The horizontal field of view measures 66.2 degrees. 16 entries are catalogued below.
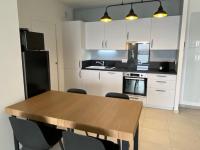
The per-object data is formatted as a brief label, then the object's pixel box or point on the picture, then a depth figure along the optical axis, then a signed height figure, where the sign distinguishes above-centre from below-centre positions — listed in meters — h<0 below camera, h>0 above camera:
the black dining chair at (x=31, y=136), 1.45 -0.80
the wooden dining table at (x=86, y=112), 1.33 -0.59
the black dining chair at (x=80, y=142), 1.19 -0.68
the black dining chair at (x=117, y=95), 2.25 -0.58
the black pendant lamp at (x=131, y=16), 2.45 +0.65
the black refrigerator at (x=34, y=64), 2.06 -0.10
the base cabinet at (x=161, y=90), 3.56 -0.80
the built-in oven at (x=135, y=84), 3.77 -0.68
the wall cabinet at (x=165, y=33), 3.56 +0.55
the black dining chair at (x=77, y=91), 2.54 -0.58
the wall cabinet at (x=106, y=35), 4.03 +0.58
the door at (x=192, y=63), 3.55 -0.15
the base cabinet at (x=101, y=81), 3.96 -0.66
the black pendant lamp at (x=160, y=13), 2.25 +0.64
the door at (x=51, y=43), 3.57 +0.35
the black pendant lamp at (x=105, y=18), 2.64 +0.66
